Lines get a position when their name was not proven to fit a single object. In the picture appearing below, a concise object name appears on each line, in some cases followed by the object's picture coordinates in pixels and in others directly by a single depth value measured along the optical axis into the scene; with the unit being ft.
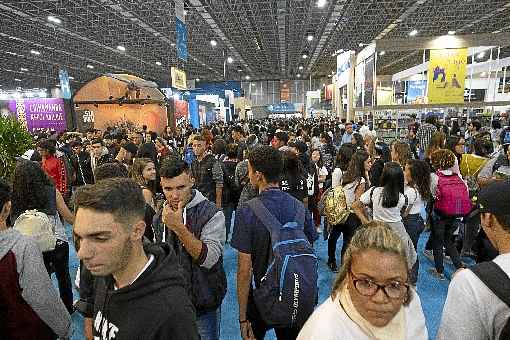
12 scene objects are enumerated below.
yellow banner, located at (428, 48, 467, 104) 33.94
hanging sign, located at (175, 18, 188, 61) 26.29
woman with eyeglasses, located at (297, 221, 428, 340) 3.84
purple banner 45.80
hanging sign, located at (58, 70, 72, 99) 46.42
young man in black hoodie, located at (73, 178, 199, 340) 3.77
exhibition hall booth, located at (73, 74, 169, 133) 47.80
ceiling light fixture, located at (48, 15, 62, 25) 47.14
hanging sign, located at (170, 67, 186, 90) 34.76
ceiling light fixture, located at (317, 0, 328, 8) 41.21
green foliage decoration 15.21
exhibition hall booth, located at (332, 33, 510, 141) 33.94
